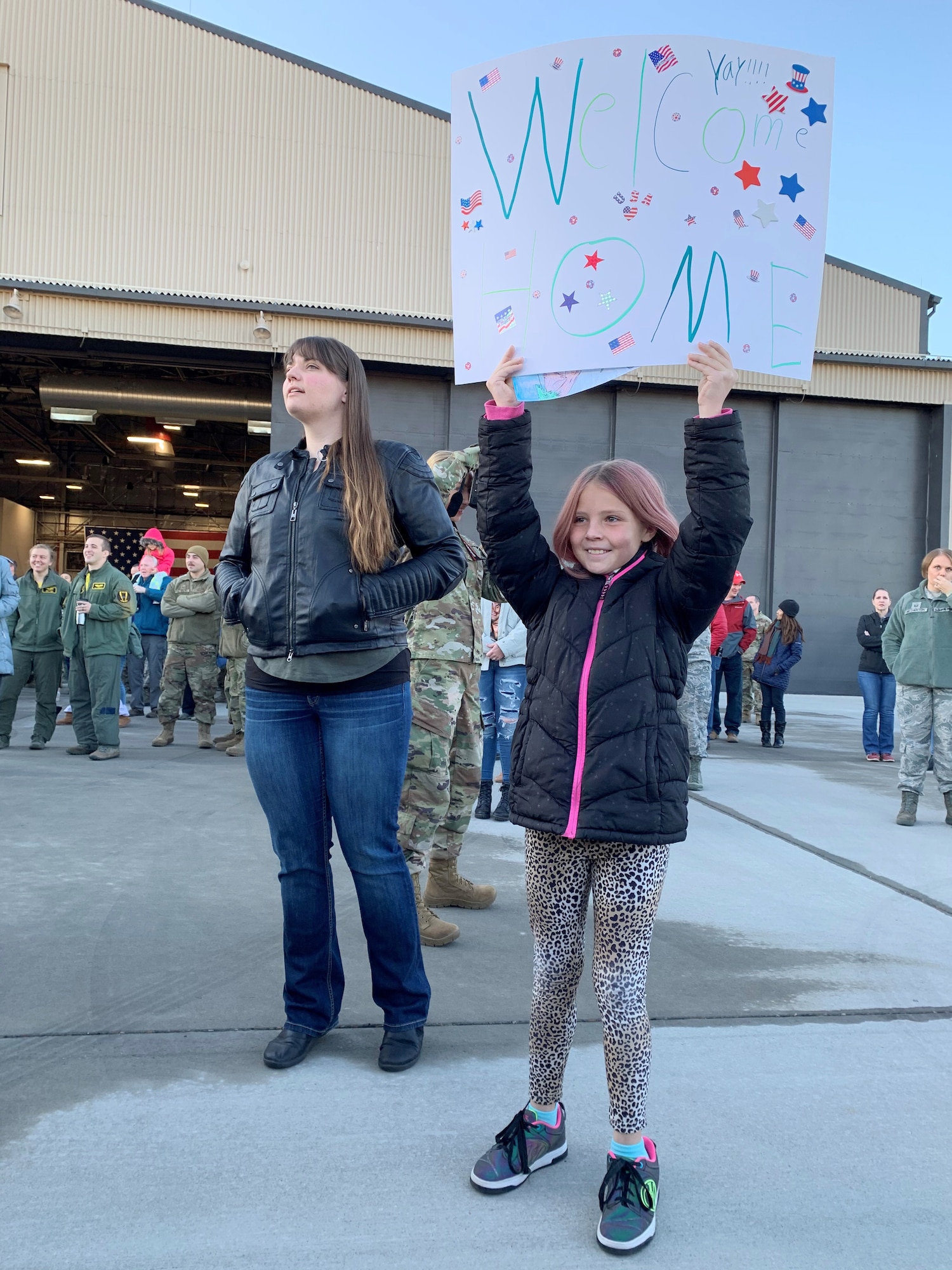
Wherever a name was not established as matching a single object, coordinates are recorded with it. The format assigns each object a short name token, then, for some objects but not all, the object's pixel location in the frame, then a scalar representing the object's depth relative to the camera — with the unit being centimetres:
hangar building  1730
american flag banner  2764
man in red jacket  1234
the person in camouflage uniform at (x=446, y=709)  391
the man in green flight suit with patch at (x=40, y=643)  955
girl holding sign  227
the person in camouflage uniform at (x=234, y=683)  951
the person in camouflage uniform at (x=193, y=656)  1004
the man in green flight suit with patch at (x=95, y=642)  910
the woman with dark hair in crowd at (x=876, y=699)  1096
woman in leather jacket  279
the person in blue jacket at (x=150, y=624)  1200
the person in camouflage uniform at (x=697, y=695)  750
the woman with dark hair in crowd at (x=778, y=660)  1173
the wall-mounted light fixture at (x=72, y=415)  1983
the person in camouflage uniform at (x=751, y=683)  1347
